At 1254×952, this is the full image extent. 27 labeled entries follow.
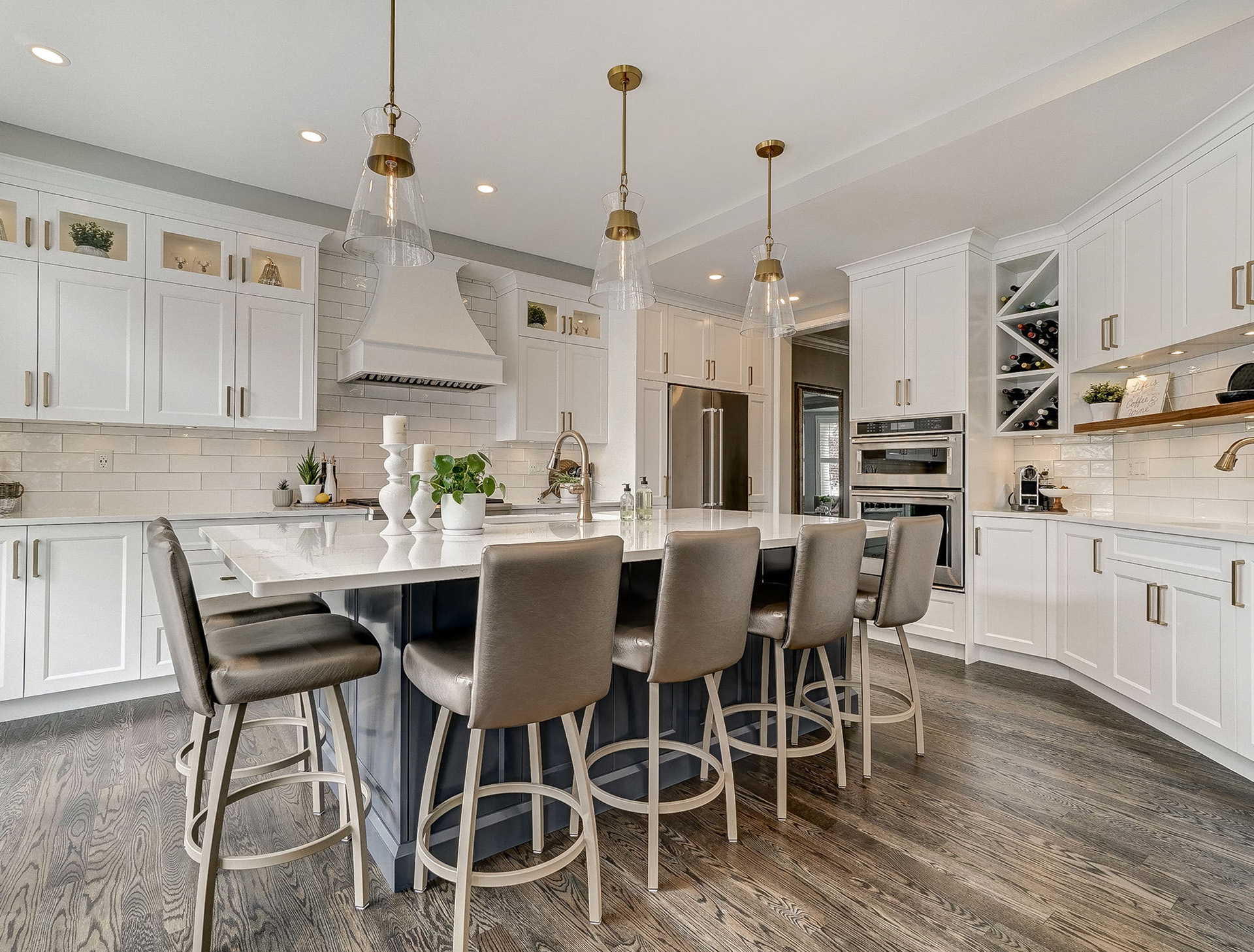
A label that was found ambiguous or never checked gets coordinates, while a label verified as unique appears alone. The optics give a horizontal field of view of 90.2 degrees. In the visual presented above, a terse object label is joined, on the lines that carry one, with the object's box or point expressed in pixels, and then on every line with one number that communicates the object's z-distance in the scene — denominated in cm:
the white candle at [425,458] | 218
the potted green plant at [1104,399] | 351
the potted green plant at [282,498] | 382
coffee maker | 388
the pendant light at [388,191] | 175
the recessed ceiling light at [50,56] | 250
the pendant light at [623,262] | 230
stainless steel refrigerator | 504
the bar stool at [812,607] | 200
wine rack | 382
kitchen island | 143
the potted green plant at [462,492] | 206
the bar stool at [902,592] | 230
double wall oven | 393
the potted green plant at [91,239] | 317
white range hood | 386
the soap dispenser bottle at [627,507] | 264
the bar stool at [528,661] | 131
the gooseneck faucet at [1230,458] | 259
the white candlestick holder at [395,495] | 213
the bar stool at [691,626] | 167
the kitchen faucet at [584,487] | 249
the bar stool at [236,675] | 136
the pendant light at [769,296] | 277
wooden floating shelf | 261
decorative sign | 330
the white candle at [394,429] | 217
